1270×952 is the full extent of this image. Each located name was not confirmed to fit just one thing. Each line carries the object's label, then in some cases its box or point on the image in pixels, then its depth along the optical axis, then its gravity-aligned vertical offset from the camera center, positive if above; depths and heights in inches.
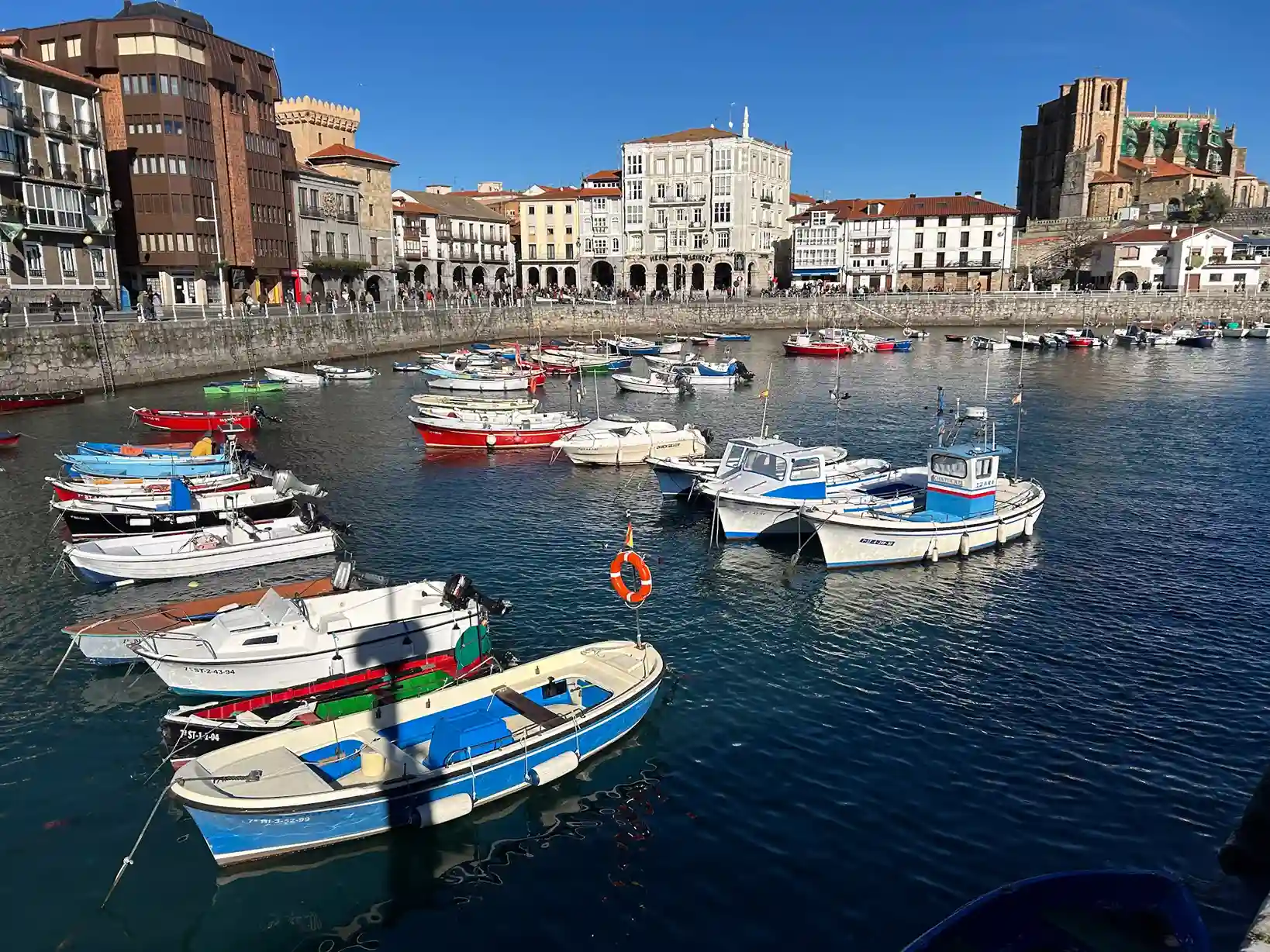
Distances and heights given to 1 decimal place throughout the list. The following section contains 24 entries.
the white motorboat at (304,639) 746.8 -279.3
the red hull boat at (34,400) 2117.4 -235.8
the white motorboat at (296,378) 2731.3 -231.5
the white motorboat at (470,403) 2060.8 -233.7
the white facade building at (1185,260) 4965.6 +211.6
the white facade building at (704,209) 5187.0 +514.5
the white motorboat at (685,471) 1333.7 -256.1
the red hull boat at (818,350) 3711.4 -201.5
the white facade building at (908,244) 5310.0 +318.6
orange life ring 763.4 -229.6
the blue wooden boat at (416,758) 556.1 -299.3
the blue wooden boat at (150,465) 1411.2 -252.2
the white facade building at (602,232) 5526.6 +400.2
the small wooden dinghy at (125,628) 820.6 -291.8
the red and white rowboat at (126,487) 1253.7 -258.2
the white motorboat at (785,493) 1189.7 -253.1
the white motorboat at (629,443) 1676.9 -260.5
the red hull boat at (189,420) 1908.2 -249.4
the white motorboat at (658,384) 2640.3 -241.8
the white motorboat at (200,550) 1032.2 -287.3
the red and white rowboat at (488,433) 1830.7 -262.1
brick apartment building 2918.3 +518.8
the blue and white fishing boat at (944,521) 1114.7 -271.7
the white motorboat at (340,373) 2854.3 -226.9
